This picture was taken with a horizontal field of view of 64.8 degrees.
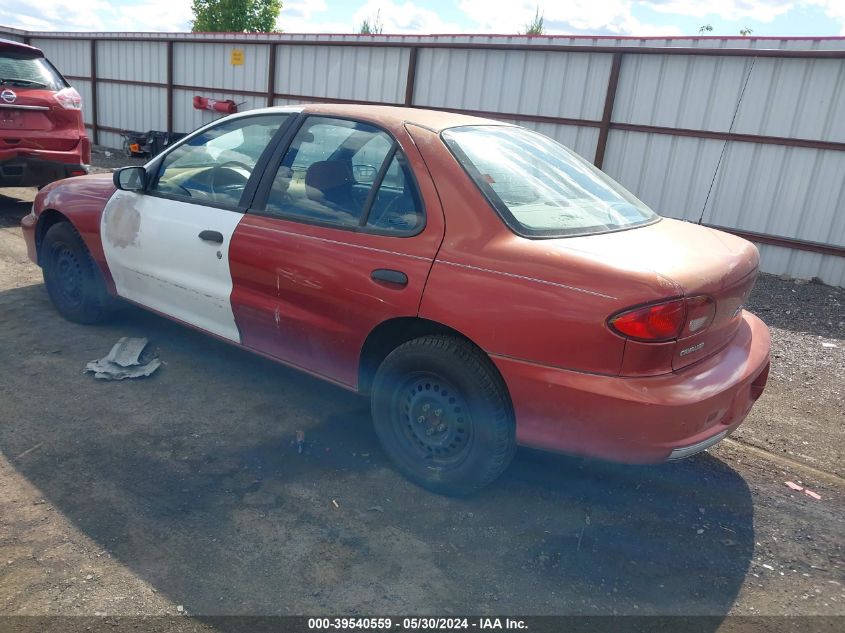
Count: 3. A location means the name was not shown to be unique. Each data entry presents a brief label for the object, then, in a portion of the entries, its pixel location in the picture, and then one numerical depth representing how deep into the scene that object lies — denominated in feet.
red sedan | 8.29
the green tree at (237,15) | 117.29
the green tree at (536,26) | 146.51
